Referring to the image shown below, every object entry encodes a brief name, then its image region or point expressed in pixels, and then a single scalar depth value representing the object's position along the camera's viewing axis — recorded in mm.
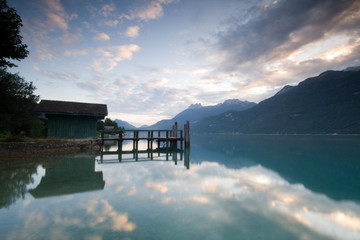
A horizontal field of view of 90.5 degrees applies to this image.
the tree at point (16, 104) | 17000
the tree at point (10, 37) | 12086
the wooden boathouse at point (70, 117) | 22391
